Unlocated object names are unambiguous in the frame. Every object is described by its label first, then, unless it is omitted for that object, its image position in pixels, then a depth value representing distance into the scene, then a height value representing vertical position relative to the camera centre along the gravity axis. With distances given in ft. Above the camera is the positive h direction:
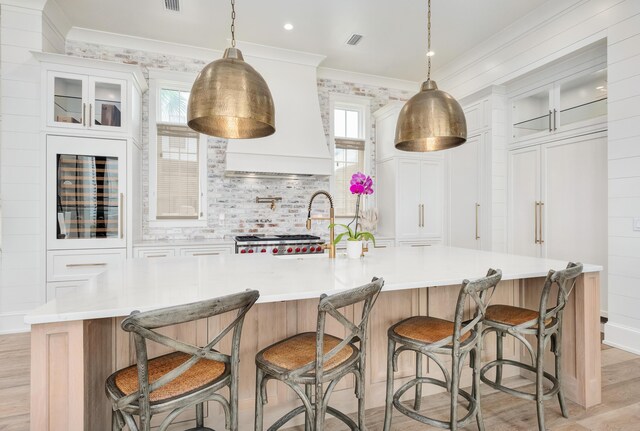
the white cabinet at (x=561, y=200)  11.56 +0.61
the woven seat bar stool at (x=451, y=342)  5.35 -2.06
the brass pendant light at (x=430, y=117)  6.75 +2.00
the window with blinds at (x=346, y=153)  17.81 +3.34
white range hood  14.26 +3.93
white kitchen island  3.95 -1.62
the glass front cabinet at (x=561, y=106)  11.57 +4.14
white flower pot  8.11 -0.77
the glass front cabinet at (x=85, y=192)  11.81 +0.86
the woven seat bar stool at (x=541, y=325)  6.09 -2.02
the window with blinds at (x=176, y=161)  14.89 +2.44
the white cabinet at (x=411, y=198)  16.80 +0.94
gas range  13.29 -1.11
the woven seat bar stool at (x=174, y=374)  3.50 -1.98
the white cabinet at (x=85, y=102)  11.82 +4.08
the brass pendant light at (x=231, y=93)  5.02 +1.86
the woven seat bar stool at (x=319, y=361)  4.48 -2.06
